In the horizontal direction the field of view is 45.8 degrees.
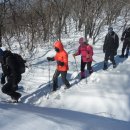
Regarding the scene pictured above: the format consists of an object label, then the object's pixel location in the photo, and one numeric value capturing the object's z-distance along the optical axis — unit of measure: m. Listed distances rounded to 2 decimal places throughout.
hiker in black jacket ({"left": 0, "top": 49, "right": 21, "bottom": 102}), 4.09
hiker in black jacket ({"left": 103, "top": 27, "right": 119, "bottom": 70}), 5.60
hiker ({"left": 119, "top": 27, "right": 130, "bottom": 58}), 6.47
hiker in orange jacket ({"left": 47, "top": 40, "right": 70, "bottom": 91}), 4.68
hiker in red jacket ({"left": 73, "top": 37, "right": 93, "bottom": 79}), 5.29
